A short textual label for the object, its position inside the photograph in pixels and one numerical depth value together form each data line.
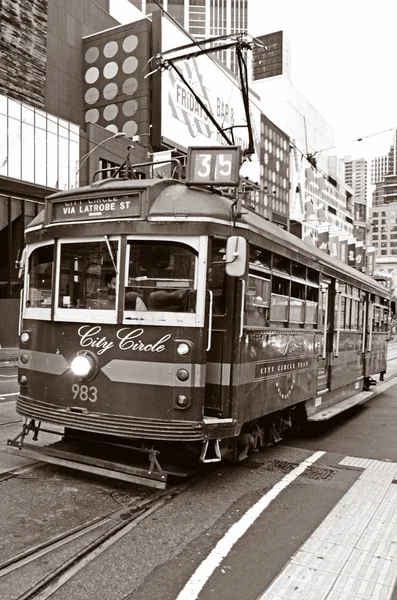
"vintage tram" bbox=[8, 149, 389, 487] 5.50
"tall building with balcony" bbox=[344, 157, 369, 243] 129.88
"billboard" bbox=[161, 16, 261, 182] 39.50
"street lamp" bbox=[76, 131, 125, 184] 34.41
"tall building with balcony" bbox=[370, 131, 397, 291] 160.62
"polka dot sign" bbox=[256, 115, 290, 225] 69.50
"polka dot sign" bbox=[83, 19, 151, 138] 39.53
